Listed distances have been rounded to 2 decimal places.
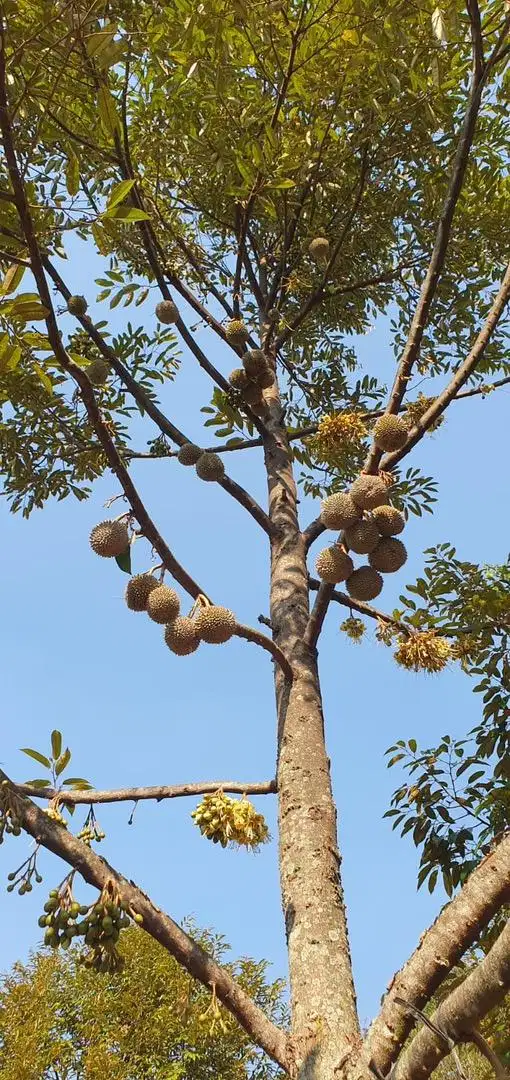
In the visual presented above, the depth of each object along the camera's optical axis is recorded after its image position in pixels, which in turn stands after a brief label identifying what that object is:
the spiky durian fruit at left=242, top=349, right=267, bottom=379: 4.32
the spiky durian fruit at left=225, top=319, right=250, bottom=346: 4.67
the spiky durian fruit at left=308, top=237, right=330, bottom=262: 4.66
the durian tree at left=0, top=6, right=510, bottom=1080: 2.23
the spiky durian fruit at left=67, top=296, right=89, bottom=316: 3.77
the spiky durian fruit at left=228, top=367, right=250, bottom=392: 4.39
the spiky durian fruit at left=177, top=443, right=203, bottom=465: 3.85
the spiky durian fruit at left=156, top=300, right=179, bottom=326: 4.58
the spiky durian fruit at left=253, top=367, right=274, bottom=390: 4.41
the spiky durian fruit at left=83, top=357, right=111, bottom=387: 3.93
